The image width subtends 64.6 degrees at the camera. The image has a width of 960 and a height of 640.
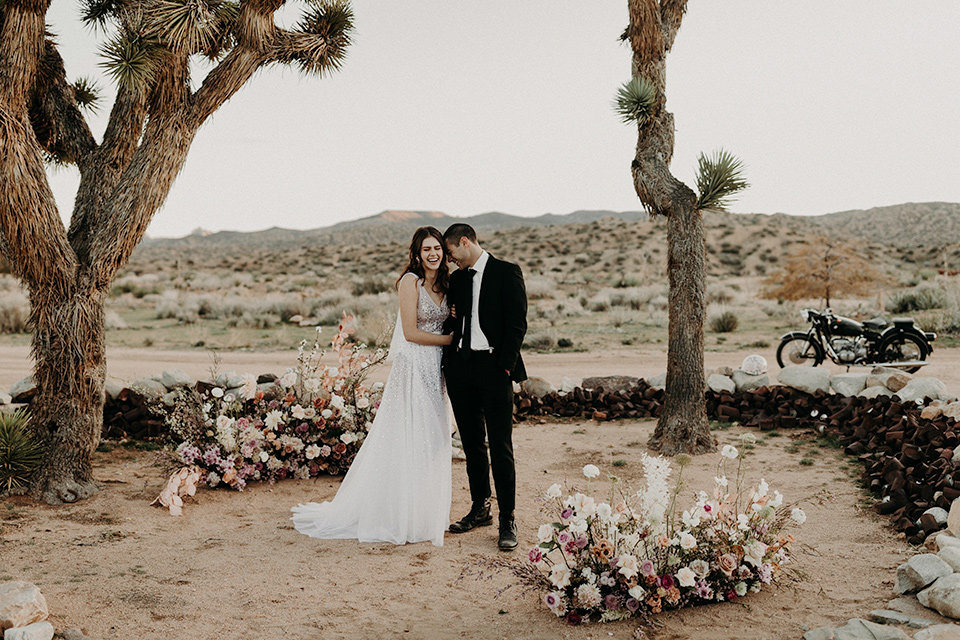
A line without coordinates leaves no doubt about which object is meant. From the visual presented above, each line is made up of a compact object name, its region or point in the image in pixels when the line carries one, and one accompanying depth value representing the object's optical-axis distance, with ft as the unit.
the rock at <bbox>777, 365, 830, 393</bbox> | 27.99
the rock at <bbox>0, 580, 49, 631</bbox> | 11.00
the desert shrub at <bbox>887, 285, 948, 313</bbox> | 60.50
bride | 16.72
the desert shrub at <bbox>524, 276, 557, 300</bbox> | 92.04
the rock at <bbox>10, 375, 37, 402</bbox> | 26.37
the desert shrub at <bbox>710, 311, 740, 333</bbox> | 57.57
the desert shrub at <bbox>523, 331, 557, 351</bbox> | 51.26
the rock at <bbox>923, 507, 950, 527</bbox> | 15.61
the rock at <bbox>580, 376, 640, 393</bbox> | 31.14
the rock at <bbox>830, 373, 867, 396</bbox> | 27.55
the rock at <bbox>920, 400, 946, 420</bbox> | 22.07
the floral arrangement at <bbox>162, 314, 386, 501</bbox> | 20.40
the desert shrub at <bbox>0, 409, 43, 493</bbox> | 18.86
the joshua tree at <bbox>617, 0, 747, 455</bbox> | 23.61
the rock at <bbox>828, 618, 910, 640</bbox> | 10.24
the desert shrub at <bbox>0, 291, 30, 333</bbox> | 60.75
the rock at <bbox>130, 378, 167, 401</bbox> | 26.66
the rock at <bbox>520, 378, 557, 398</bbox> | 30.71
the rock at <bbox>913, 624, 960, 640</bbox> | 10.27
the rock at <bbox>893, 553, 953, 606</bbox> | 11.99
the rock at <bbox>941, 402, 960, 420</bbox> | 21.66
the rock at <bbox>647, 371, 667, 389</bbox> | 30.78
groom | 15.94
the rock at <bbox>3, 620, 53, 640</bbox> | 10.75
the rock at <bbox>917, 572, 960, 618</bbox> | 11.23
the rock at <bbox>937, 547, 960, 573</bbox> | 12.14
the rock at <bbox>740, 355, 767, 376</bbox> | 30.27
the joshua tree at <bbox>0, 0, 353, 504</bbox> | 18.16
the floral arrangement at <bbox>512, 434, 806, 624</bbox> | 11.66
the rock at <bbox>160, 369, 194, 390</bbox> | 28.22
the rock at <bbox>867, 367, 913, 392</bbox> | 26.17
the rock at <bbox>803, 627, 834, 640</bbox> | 10.77
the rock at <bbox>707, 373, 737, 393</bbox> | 29.40
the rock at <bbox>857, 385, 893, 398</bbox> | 26.37
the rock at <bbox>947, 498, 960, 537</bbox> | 14.29
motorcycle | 35.22
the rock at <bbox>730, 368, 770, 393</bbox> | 29.78
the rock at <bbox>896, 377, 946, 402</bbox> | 24.72
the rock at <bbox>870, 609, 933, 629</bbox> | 10.87
